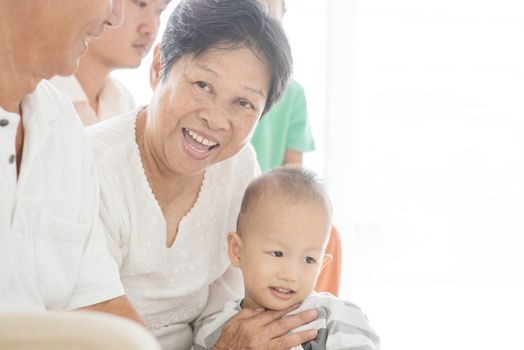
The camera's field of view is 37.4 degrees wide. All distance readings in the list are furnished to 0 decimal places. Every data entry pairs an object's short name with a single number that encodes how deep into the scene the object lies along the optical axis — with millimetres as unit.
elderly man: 1216
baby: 1629
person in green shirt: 3018
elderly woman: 1609
